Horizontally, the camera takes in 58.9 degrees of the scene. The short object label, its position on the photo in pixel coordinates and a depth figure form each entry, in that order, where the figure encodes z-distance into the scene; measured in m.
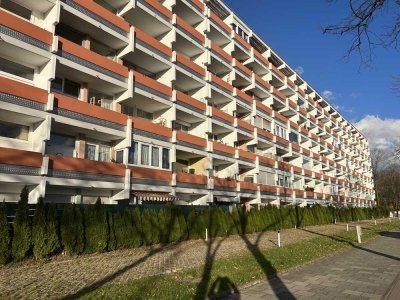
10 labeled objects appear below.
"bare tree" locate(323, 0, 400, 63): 6.21
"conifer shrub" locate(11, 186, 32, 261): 12.52
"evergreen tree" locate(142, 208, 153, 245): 17.93
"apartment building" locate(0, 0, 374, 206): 18.61
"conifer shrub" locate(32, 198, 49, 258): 13.09
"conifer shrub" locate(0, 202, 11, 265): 12.02
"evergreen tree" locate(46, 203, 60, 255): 13.52
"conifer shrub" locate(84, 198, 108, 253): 15.12
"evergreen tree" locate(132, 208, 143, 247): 17.28
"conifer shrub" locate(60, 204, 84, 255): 14.22
